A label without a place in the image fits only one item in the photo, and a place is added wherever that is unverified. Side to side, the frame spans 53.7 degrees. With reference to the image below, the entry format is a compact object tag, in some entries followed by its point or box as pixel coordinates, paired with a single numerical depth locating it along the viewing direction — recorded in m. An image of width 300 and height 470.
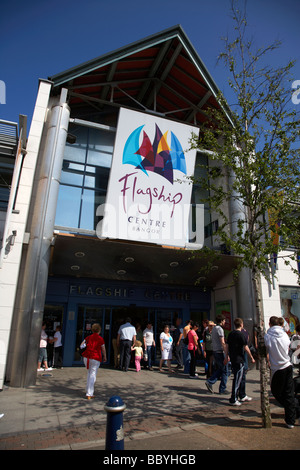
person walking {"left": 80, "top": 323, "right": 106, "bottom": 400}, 6.59
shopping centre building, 8.84
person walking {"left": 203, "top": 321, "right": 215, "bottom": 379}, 8.72
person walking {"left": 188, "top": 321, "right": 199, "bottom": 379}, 9.41
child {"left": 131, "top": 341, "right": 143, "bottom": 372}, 10.36
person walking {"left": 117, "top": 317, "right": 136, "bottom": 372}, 10.25
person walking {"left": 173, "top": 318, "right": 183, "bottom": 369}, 11.26
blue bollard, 3.37
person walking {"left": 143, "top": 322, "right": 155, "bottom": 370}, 10.78
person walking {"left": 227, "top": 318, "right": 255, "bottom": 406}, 6.21
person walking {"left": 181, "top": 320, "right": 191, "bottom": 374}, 9.84
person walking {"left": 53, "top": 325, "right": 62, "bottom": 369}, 10.75
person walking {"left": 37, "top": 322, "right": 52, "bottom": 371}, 9.90
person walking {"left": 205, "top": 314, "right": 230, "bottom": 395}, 7.28
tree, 5.74
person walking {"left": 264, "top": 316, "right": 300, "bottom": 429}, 4.84
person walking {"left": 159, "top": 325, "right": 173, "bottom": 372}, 10.52
